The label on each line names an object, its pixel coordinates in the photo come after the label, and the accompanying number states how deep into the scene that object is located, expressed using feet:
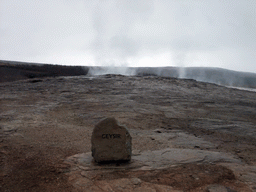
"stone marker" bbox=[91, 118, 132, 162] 12.07
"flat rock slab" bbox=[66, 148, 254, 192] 10.07
